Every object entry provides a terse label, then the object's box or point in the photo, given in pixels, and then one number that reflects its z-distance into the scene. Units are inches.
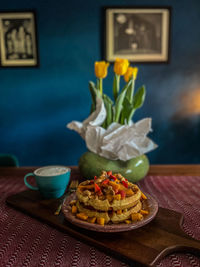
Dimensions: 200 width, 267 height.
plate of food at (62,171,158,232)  21.2
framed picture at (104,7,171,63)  79.1
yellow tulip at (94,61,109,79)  38.3
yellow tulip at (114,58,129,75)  36.5
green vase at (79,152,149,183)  32.9
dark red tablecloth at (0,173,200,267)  18.6
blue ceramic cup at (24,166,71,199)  28.5
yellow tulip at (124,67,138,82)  39.1
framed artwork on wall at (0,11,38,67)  80.2
